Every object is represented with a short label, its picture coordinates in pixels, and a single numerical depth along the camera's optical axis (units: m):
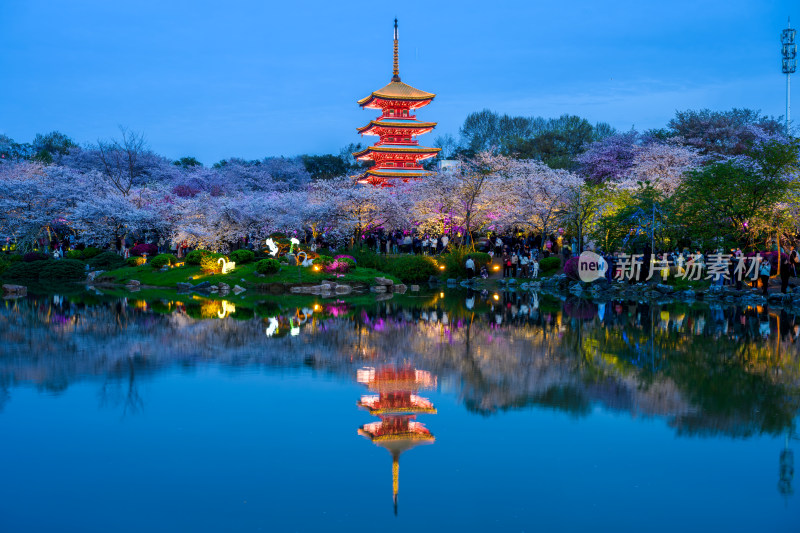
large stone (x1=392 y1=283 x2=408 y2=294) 34.19
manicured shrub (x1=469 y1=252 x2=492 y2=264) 38.12
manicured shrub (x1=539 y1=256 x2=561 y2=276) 37.06
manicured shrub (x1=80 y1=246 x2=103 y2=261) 41.62
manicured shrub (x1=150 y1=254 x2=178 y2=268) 36.69
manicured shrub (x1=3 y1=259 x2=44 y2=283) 39.72
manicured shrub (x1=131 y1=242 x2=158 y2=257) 40.28
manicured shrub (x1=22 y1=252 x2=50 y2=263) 40.34
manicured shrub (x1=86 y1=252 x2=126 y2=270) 39.78
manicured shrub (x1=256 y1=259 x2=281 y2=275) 33.66
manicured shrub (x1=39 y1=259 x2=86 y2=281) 39.62
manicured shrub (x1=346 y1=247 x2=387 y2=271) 38.06
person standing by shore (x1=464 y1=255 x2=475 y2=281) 37.25
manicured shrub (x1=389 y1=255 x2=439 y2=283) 36.97
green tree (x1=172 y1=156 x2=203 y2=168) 80.31
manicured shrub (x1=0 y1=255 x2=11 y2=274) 39.31
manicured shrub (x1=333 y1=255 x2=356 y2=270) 35.39
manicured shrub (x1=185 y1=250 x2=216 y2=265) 35.66
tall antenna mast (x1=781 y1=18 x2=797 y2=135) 54.22
